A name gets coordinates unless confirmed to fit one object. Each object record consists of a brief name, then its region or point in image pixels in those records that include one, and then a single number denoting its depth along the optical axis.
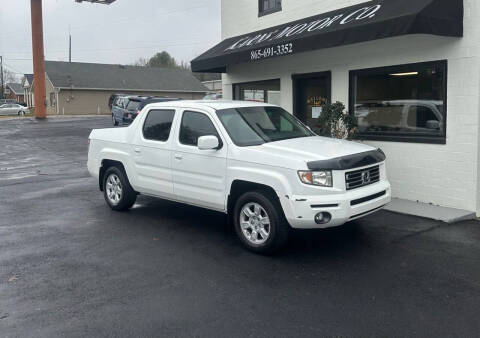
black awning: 7.61
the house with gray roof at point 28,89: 66.88
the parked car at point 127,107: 24.06
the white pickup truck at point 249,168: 5.70
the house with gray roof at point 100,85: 51.78
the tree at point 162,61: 78.19
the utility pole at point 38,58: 37.69
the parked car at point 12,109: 51.53
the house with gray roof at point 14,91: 85.50
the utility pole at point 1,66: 86.43
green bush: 9.36
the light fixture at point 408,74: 8.88
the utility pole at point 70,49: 79.45
